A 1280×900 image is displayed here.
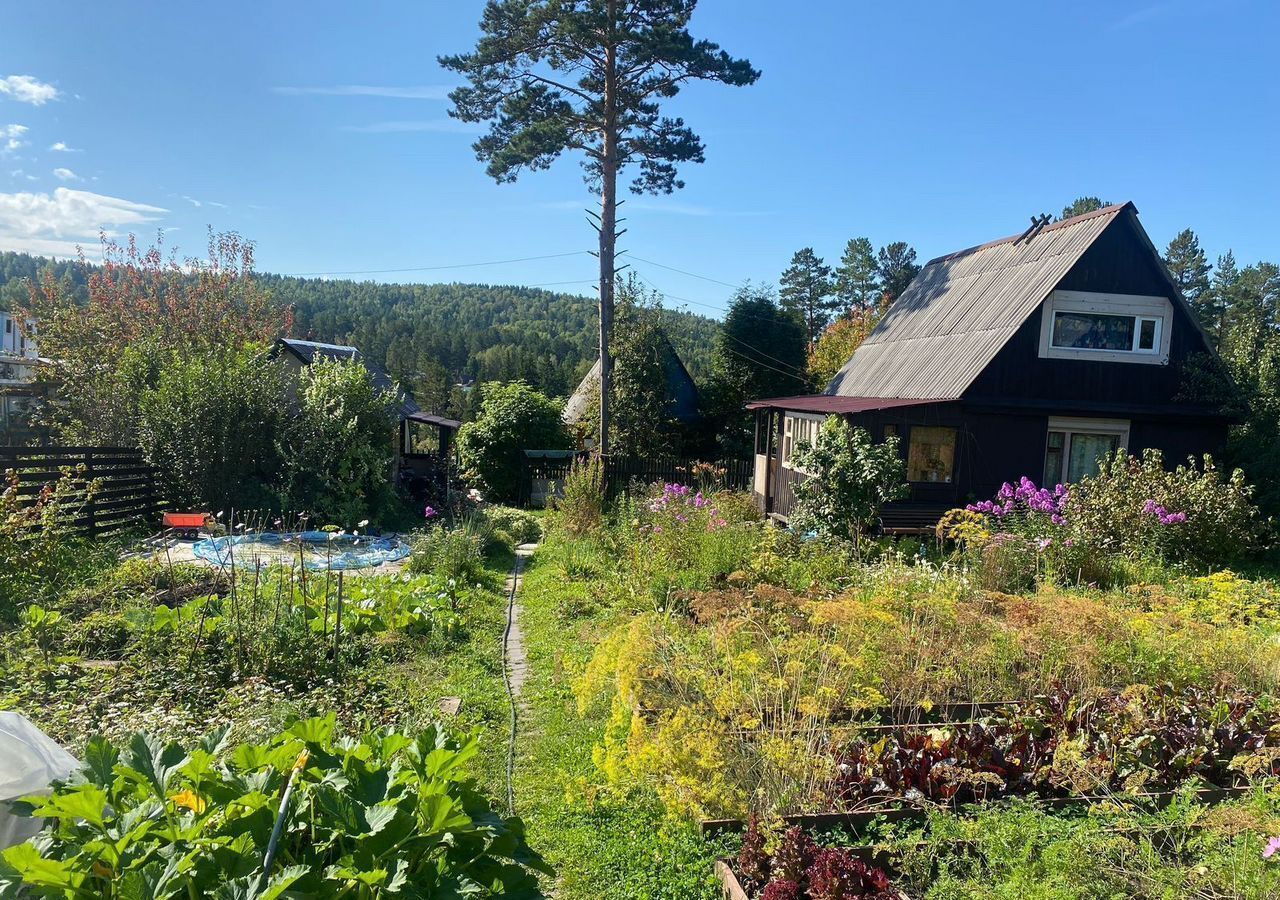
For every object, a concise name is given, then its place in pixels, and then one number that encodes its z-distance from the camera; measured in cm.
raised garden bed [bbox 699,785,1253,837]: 361
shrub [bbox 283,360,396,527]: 1380
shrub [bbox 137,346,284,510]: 1320
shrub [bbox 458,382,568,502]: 1941
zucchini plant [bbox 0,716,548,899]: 199
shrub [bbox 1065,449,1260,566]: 1002
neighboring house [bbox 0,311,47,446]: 1909
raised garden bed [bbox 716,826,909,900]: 292
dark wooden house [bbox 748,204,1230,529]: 1342
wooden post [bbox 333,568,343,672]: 579
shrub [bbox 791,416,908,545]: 1005
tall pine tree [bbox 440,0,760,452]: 1708
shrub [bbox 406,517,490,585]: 929
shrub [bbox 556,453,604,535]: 1212
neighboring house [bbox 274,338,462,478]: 1995
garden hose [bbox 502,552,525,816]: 421
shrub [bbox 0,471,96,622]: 690
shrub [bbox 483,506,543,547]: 1334
